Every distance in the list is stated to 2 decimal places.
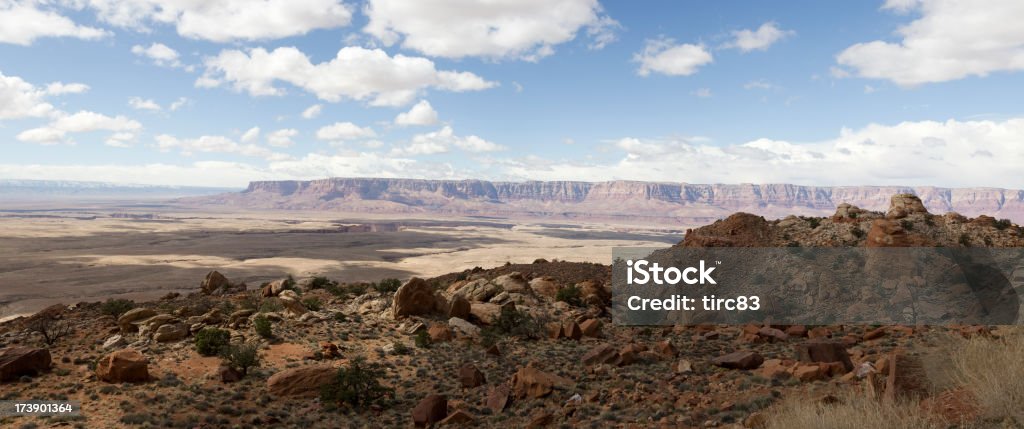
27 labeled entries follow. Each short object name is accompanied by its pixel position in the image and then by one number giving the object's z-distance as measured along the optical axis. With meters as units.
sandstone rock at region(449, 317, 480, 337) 24.89
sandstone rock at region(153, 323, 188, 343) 21.12
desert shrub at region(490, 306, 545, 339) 24.70
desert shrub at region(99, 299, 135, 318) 28.05
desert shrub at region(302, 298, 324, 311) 28.98
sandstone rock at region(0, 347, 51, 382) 16.71
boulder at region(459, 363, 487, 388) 18.19
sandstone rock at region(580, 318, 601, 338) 24.61
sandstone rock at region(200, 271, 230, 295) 39.66
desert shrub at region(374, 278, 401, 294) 34.31
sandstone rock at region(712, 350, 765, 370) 16.47
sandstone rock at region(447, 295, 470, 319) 26.77
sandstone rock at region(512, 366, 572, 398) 16.12
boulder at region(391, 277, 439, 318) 27.02
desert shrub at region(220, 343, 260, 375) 18.28
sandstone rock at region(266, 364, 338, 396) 17.09
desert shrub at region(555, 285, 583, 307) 30.84
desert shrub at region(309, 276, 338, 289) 38.53
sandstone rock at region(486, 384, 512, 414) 15.68
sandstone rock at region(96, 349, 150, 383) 16.81
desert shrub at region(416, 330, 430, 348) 22.75
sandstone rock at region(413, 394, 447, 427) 15.01
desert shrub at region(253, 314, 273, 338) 22.08
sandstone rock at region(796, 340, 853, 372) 15.03
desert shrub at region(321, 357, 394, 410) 16.55
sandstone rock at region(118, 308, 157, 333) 24.08
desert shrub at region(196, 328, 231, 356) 19.91
